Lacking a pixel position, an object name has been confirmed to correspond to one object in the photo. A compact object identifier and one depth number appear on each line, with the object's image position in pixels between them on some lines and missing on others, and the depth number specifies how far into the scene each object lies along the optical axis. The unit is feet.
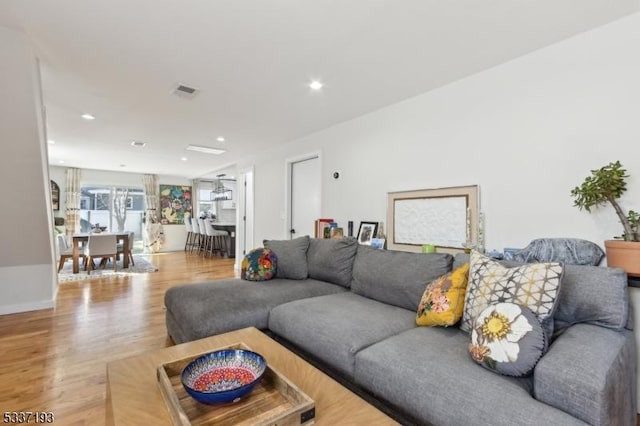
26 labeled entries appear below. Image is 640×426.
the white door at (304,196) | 14.44
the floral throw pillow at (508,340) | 4.02
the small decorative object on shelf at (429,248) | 8.84
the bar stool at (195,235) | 28.66
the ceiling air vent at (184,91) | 9.25
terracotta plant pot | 5.15
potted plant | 5.22
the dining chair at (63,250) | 19.35
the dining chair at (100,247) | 18.42
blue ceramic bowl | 3.43
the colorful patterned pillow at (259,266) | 9.54
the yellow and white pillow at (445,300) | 5.68
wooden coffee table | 3.36
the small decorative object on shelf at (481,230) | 7.92
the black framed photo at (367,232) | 10.88
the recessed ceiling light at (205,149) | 17.47
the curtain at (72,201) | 25.30
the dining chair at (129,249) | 20.90
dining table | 18.85
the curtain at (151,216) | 28.96
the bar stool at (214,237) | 26.55
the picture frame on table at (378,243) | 10.41
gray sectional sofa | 3.54
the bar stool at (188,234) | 30.86
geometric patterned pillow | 4.54
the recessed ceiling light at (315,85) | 8.96
